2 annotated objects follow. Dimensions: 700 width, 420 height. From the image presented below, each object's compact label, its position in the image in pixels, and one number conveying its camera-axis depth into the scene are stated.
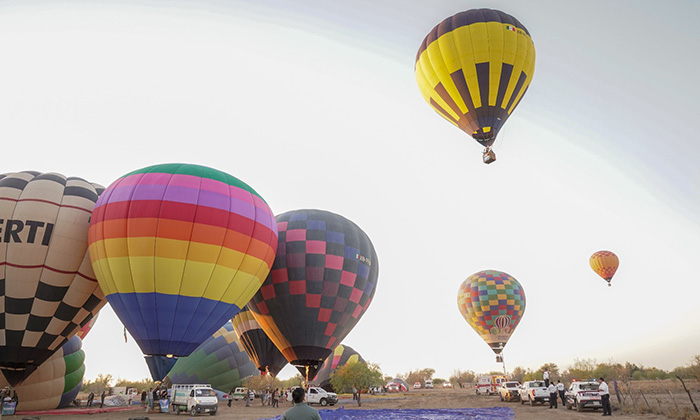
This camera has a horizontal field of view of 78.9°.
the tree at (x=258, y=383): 31.36
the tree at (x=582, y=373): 35.50
